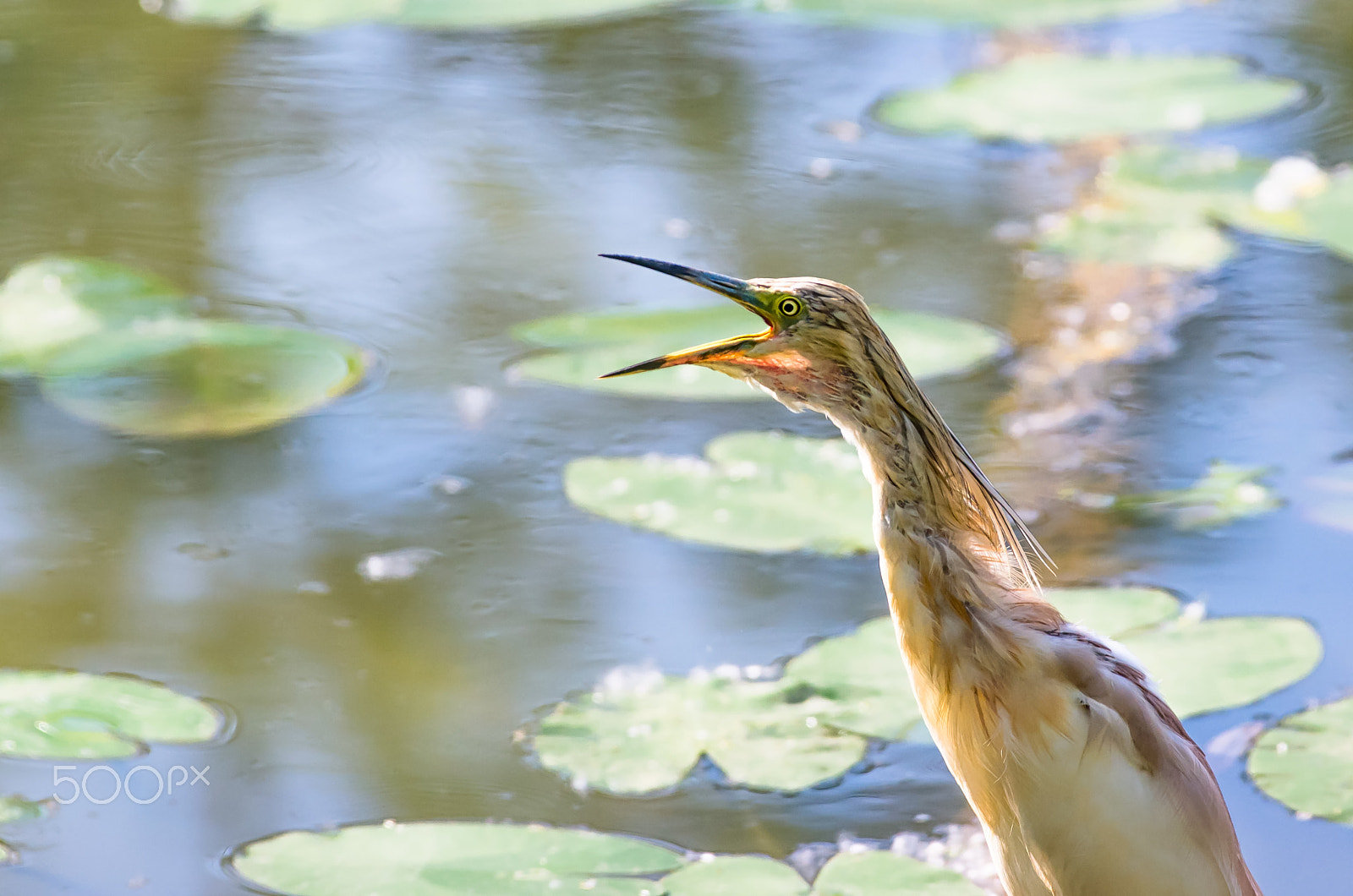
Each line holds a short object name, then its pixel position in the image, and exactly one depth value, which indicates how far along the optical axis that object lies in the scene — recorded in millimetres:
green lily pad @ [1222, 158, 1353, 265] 8945
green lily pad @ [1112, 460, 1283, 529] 6758
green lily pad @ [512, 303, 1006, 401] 7637
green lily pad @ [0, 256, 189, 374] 7902
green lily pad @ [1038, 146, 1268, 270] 9055
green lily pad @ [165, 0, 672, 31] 12836
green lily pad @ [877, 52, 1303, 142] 10727
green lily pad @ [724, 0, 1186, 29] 12789
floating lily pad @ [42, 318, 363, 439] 7566
